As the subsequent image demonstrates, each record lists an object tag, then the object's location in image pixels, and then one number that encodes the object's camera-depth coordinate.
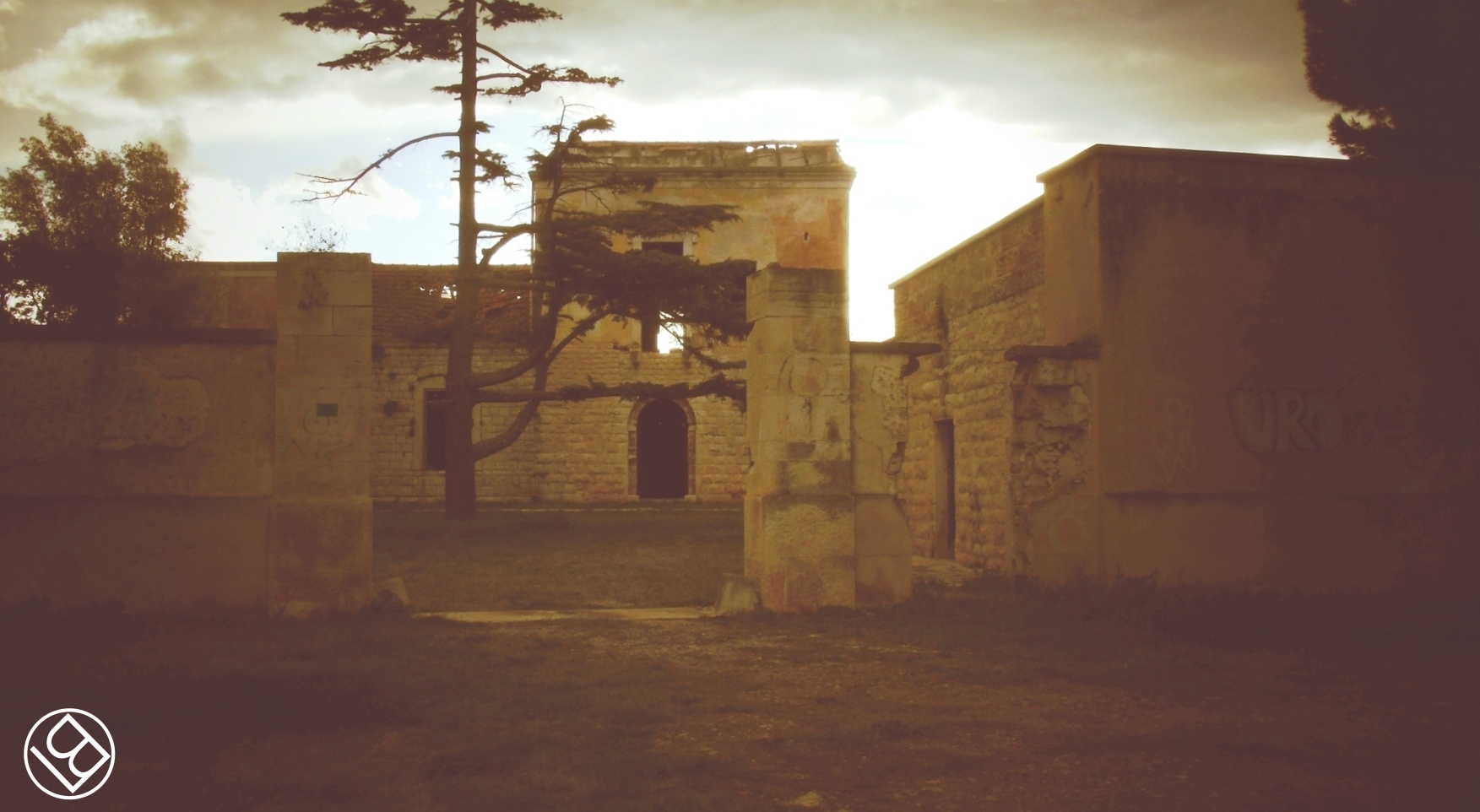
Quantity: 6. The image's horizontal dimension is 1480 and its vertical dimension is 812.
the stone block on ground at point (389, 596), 8.78
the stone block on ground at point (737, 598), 9.14
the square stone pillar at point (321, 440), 8.49
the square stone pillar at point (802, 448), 9.12
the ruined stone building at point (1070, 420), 8.46
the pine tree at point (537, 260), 17.56
